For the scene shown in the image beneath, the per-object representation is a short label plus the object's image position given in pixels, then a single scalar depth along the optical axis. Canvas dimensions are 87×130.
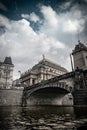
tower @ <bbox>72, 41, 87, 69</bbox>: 40.25
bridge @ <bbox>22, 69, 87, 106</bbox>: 20.92
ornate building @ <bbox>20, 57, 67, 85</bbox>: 62.87
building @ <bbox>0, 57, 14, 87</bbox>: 68.67
